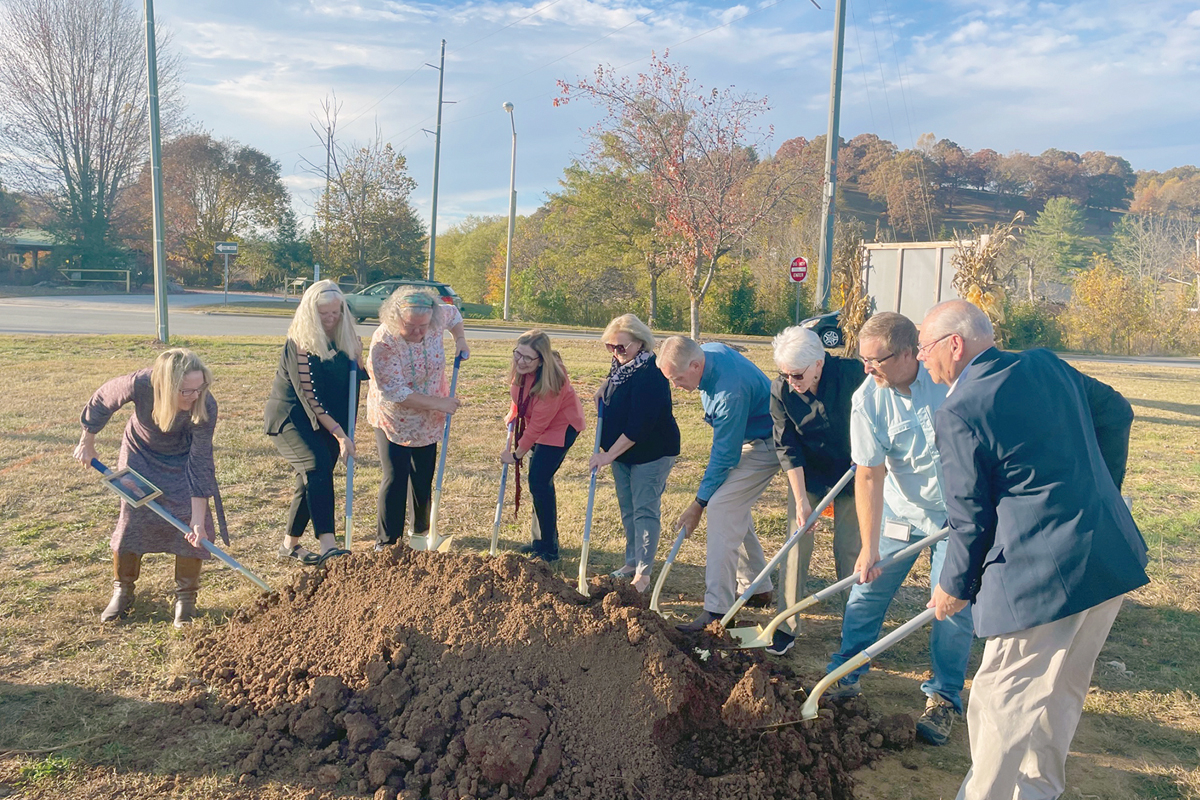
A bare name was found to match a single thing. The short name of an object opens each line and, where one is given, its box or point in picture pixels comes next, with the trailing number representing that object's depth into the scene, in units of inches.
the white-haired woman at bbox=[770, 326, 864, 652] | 151.4
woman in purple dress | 159.9
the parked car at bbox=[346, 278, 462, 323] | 908.0
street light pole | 1212.7
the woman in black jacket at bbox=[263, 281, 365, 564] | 186.2
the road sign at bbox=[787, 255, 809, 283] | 789.9
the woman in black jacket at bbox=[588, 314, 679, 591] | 187.2
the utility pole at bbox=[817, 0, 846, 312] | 541.0
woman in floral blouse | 189.6
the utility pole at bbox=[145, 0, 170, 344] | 546.9
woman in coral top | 197.5
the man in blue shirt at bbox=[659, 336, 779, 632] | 160.4
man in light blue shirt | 129.7
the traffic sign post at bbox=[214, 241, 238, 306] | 1029.8
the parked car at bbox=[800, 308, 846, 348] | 532.1
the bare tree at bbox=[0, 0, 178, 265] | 1396.4
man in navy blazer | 91.7
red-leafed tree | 608.4
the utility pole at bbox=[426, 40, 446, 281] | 1064.2
